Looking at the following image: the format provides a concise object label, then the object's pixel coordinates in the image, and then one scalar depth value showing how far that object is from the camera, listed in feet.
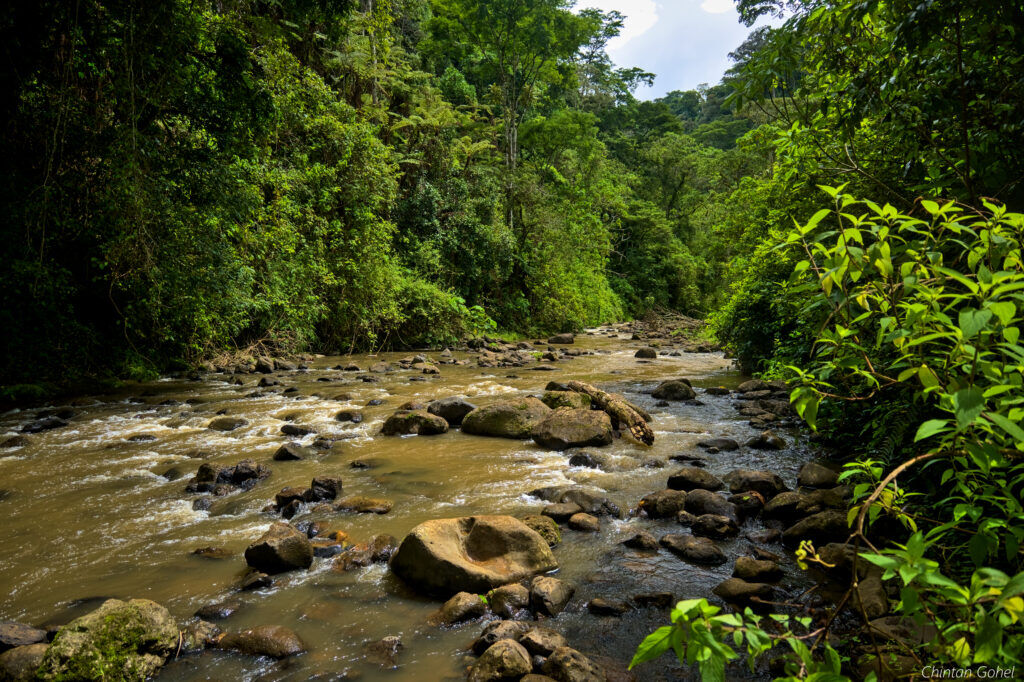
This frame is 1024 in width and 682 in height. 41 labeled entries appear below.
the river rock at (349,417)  28.30
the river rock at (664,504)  16.53
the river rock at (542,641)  9.80
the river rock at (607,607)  11.48
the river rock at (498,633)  10.20
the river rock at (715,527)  15.06
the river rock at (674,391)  33.91
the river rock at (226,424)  26.48
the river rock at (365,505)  16.97
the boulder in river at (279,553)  13.17
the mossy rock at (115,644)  9.11
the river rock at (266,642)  10.21
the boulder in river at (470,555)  12.39
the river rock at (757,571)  12.41
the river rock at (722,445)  23.25
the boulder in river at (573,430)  23.93
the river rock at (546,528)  14.74
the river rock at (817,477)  17.74
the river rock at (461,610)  11.34
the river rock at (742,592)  11.61
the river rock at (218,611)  11.41
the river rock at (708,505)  16.16
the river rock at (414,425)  26.35
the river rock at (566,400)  27.78
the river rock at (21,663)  9.04
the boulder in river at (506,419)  25.71
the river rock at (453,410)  28.45
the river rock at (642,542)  14.33
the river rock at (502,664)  9.12
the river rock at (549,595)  11.56
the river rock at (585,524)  15.62
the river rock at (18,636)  9.75
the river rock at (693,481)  18.06
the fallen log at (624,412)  24.82
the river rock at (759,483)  17.42
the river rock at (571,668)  9.04
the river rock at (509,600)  11.62
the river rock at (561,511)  16.21
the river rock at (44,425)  25.36
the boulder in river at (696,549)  13.66
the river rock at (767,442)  23.25
